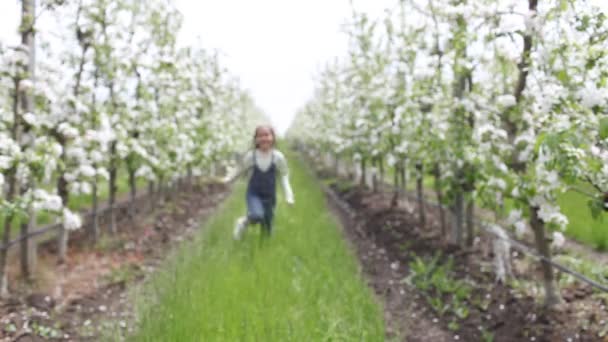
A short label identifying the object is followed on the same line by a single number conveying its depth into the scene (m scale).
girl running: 7.83
